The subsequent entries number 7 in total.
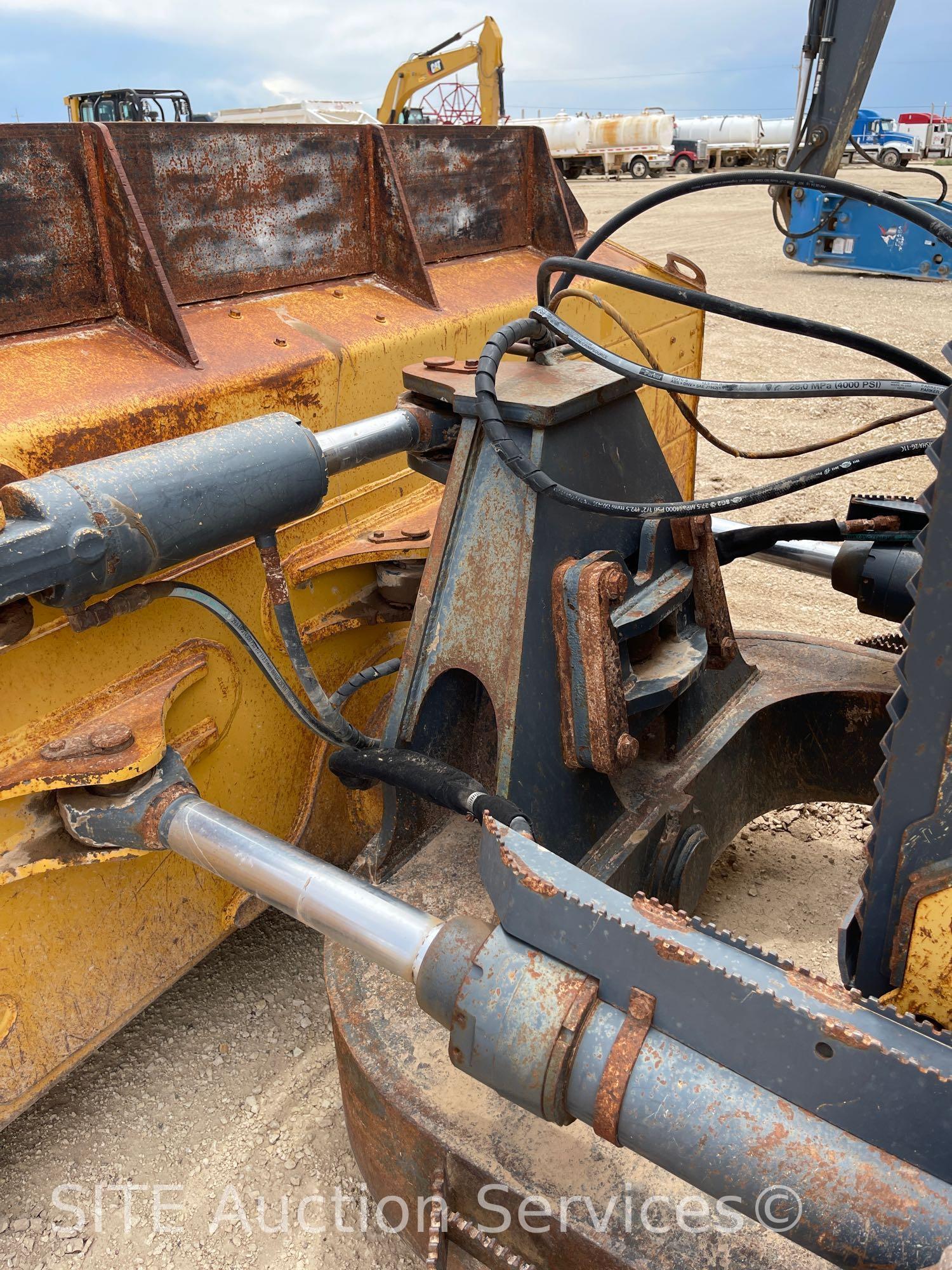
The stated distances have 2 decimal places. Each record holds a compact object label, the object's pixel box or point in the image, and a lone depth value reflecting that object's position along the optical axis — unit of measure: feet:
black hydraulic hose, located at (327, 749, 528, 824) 4.96
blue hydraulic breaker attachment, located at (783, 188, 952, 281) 33.68
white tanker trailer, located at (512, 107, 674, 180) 90.84
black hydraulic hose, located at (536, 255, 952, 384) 4.92
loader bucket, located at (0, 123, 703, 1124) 5.25
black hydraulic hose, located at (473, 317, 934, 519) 5.04
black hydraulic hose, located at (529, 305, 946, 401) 4.73
